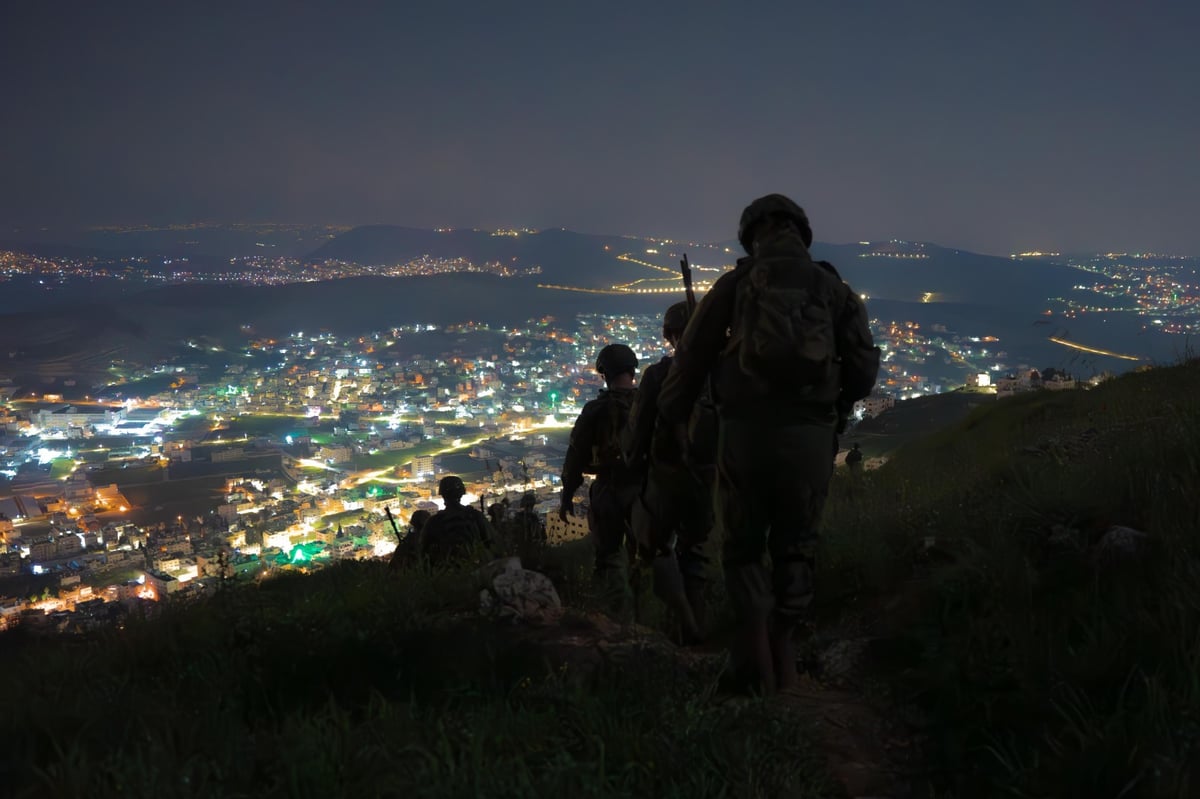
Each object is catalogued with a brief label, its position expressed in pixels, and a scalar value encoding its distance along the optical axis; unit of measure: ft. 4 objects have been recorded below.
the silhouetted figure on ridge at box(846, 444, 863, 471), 45.03
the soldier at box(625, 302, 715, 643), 16.85
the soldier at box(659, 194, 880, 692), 11.73
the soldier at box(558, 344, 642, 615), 19.88
